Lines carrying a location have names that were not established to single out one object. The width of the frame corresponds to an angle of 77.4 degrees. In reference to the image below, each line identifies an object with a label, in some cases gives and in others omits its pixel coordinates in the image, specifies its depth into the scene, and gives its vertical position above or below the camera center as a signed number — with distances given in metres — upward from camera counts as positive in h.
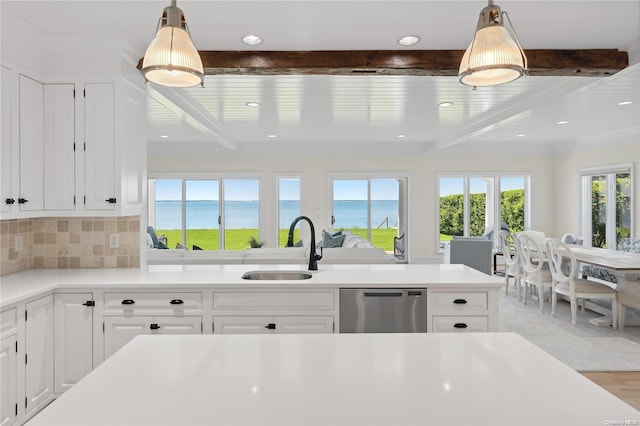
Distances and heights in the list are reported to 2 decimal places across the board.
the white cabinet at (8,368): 2.16 -0.86
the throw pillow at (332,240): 6.45 -0.46
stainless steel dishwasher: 2.63 -0.65
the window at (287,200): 8.41 +0.26
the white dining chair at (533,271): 5.00 -0.77
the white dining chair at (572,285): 4.34 -0.82
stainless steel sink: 3.03 -0.49
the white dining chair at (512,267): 5.62 -0.80
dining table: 4.00 -0.69
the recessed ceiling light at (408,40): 2.89 +1.26
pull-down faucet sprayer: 3.04 -0.34
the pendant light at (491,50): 1.56 +0.64
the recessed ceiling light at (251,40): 2.86 +1.26
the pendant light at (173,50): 1.58 +0.65
